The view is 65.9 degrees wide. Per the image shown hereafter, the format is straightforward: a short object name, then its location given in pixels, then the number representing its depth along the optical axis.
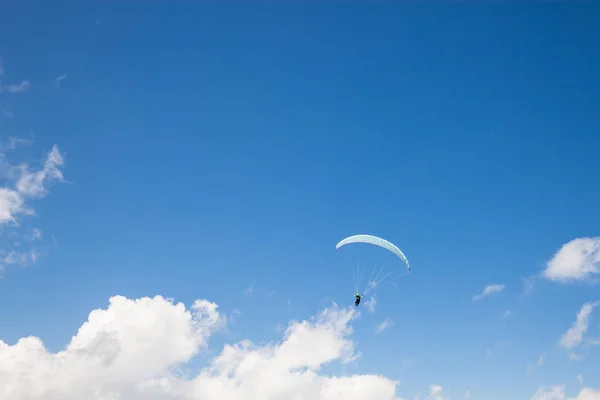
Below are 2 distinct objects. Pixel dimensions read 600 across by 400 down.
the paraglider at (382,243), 72.81
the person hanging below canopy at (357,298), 79.44
